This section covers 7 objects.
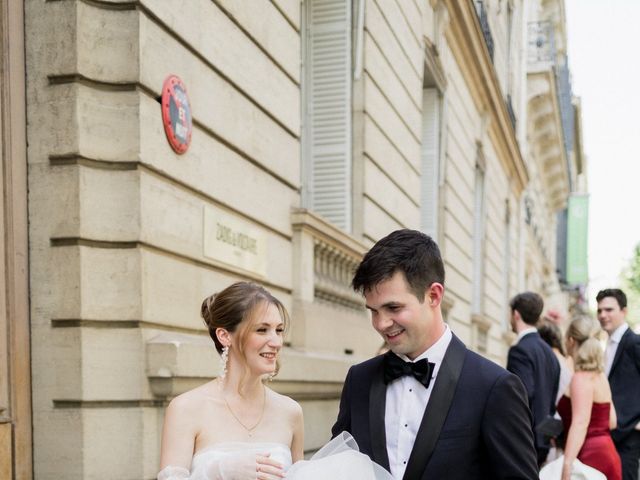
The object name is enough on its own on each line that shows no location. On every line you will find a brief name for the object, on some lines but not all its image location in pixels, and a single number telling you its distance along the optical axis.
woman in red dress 5.91
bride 3.17
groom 2.52
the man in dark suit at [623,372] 6.55
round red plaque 5.08
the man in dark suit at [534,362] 6.44
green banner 38.97
